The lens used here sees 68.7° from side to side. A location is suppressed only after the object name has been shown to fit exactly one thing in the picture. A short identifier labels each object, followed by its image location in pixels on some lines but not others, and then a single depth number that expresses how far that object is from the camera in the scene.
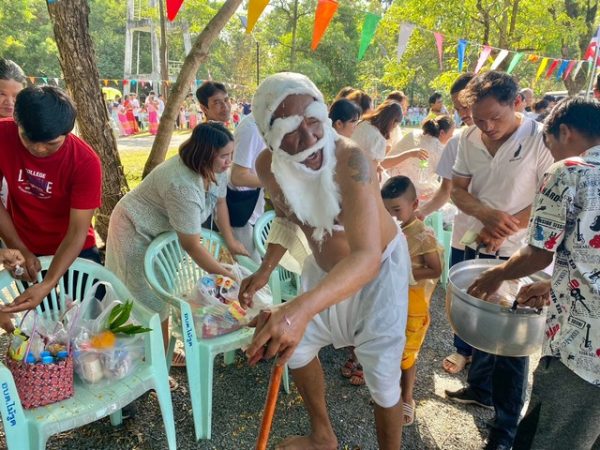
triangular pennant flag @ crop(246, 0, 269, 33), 3.74
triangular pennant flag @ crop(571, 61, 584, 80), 9.29
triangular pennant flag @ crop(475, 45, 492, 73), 7.36
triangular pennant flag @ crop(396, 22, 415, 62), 6.03
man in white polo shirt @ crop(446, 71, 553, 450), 2.28
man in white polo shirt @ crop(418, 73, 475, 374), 2.96
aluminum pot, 1.83
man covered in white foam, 1.39
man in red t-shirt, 1.97
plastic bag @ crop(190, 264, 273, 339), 2.37
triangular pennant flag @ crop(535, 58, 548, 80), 8.67
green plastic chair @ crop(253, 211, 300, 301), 3.07
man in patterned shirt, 1.46
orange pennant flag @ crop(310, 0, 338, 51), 4.38
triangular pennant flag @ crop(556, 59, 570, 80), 8.81
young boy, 2.41
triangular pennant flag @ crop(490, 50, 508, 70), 7.56
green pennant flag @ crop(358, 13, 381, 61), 5.23
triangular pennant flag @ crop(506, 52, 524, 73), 7.80
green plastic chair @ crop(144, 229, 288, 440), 2.25
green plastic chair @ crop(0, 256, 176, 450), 1.66
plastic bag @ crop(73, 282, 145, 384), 1.91
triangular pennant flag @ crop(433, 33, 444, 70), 6.90
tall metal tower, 22.89
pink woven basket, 1.72
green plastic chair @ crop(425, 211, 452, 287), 4.33
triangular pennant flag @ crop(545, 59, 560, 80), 8.73
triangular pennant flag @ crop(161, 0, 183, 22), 3.49
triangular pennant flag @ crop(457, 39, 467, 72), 7.34
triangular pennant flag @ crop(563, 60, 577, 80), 8.95
